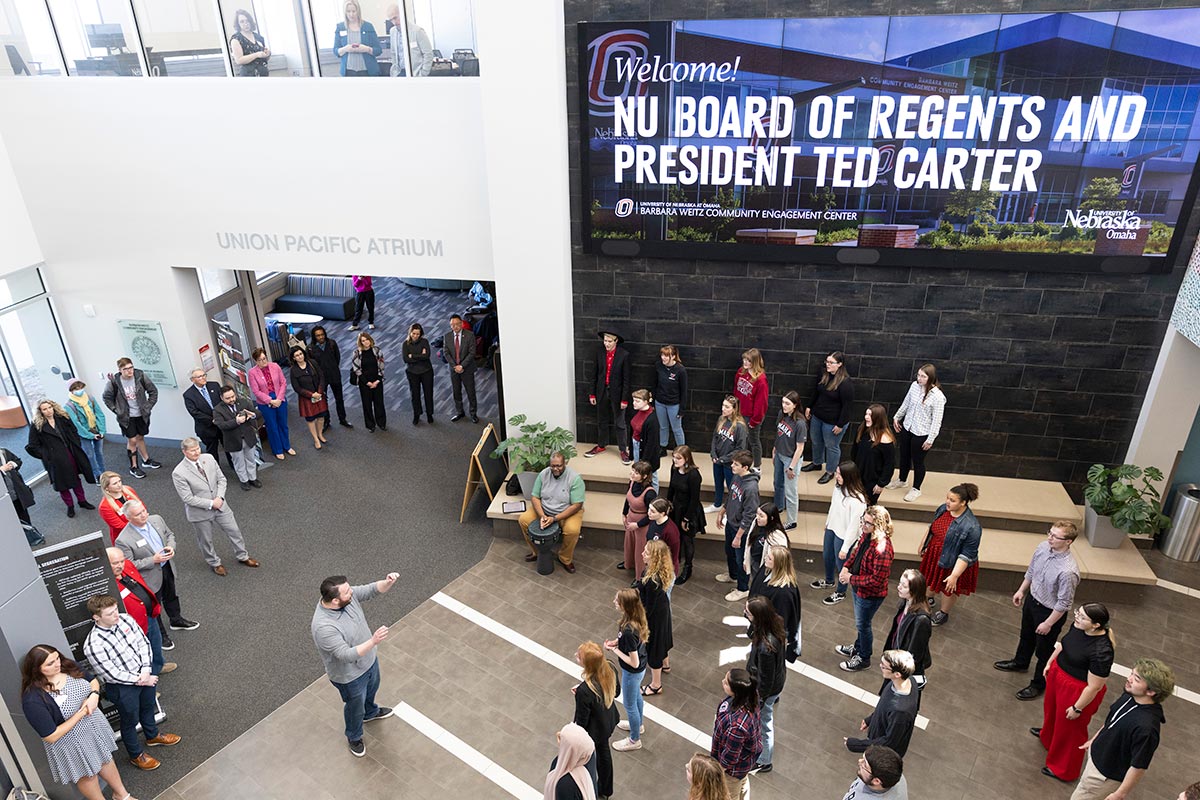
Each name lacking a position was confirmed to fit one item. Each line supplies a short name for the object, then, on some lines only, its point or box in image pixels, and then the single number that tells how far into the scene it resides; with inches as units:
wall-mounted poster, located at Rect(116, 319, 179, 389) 383.9
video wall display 265.1
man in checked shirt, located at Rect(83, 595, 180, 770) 200.4
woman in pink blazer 373.4
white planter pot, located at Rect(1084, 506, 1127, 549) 288.7
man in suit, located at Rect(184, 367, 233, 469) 350.9
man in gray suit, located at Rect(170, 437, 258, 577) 286.2
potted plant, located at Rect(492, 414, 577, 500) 315.0
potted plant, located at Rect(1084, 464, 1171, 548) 274.5
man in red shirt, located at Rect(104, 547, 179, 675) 225.1
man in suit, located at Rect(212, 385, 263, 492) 347.9
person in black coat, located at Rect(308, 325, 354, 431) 395.0
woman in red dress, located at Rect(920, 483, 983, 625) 234.1
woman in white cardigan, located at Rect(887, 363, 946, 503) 289.7
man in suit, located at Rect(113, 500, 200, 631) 241.3
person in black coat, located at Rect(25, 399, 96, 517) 327.0
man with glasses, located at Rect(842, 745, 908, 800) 153.3
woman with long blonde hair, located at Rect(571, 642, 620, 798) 176.7
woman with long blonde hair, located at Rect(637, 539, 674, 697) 213.9
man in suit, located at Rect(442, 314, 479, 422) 407.8
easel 330.3
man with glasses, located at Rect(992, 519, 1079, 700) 217.9
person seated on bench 296.7
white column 283.9
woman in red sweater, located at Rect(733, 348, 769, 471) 305.1
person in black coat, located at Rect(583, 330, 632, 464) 327.6
